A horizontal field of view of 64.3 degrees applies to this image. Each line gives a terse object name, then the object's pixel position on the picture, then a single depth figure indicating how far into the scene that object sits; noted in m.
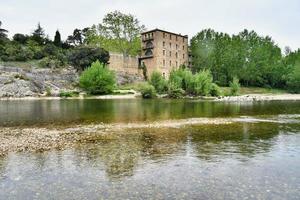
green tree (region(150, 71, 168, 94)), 61.76
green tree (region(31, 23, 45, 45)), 85.89
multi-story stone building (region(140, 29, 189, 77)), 83.24
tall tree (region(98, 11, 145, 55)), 81.05
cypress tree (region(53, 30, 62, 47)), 86.84
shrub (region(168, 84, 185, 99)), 60.02
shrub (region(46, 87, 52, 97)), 60.48
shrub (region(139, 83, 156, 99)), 58.11
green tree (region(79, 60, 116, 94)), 61.76
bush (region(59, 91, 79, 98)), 59.45
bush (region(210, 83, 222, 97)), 64.36
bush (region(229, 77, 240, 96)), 64.22
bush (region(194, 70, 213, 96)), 62.03
